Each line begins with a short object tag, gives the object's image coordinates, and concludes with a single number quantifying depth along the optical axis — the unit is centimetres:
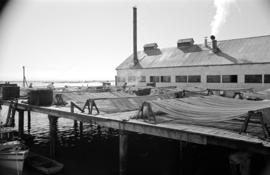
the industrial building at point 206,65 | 2927
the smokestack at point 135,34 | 4502
